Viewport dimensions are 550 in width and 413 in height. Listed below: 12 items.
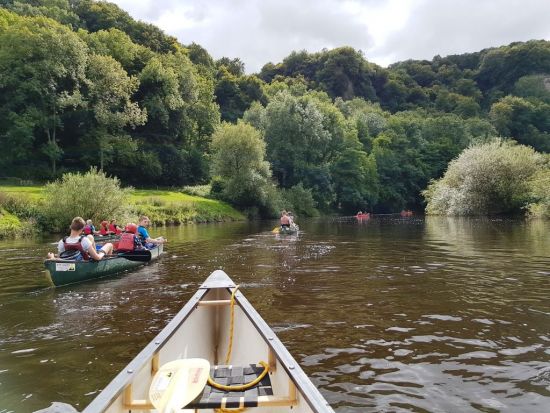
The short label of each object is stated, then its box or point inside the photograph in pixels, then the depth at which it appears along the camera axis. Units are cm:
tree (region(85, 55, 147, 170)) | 5175
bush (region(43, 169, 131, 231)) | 2742
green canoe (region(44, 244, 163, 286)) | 1192
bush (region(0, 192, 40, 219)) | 2827
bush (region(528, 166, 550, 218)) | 3928
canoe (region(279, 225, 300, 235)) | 2708
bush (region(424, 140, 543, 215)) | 4650
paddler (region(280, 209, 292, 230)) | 2688
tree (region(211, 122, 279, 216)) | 5044
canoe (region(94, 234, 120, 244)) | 2016
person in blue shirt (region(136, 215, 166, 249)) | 1677
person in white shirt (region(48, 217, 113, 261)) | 1254
